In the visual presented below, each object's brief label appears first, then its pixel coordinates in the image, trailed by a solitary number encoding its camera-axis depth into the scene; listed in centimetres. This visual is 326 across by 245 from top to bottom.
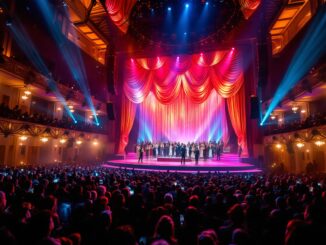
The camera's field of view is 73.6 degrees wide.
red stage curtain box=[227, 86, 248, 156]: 1988
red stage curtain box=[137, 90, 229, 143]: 2334
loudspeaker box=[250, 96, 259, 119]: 1602
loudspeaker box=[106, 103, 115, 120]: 1945
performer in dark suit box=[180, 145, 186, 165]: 1746
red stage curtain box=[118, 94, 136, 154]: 2303
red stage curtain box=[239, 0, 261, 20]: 1369
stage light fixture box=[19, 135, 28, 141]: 1810
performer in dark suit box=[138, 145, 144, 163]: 1867
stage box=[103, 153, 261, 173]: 1561
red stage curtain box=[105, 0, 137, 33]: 1355
